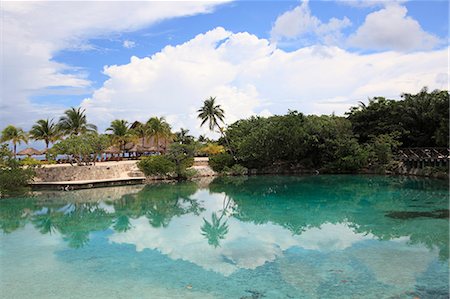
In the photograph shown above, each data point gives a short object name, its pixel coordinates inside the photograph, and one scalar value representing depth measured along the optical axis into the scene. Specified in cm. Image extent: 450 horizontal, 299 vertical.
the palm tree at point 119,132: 4056
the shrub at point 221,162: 3759
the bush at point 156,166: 3196
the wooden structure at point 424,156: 2978
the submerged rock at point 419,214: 1638
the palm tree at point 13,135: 3781
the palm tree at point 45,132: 3947
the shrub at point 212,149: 4083
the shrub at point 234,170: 3700
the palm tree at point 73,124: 3947
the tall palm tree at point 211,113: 3966
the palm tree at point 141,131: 4262
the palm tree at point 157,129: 4112
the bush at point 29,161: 3012
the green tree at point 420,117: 3344
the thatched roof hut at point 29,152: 3791
